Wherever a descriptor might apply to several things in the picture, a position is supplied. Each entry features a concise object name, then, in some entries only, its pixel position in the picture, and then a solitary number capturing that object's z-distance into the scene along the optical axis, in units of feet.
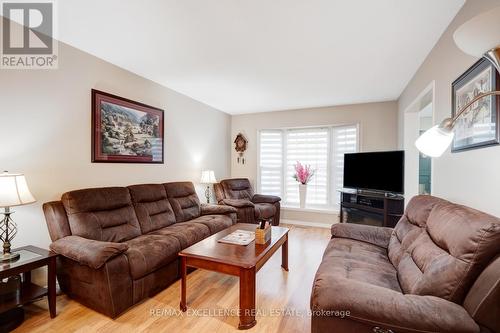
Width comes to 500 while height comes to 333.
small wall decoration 17.90
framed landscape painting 9.07
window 15.62
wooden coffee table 6.08
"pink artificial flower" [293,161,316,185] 16.06
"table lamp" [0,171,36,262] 5.72
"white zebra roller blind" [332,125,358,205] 15.17
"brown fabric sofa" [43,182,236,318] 6.33
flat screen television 11.12
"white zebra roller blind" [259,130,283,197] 17.34
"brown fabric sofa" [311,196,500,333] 3.45
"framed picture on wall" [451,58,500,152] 4.72
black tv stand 10.99
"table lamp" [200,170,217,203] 13.99
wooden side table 5.60
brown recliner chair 13.55
